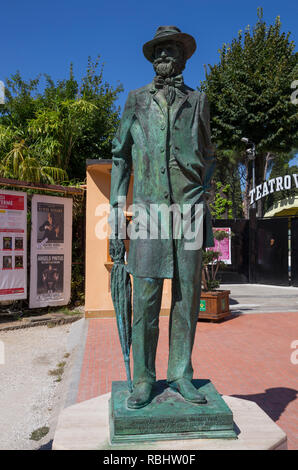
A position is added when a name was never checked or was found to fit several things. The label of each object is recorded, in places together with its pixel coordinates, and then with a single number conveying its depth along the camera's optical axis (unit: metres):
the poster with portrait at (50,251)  9.14
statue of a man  2.58
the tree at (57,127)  10.94
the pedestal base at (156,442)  2.28
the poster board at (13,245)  8.55
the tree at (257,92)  17.89
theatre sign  16.58
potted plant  8.51
